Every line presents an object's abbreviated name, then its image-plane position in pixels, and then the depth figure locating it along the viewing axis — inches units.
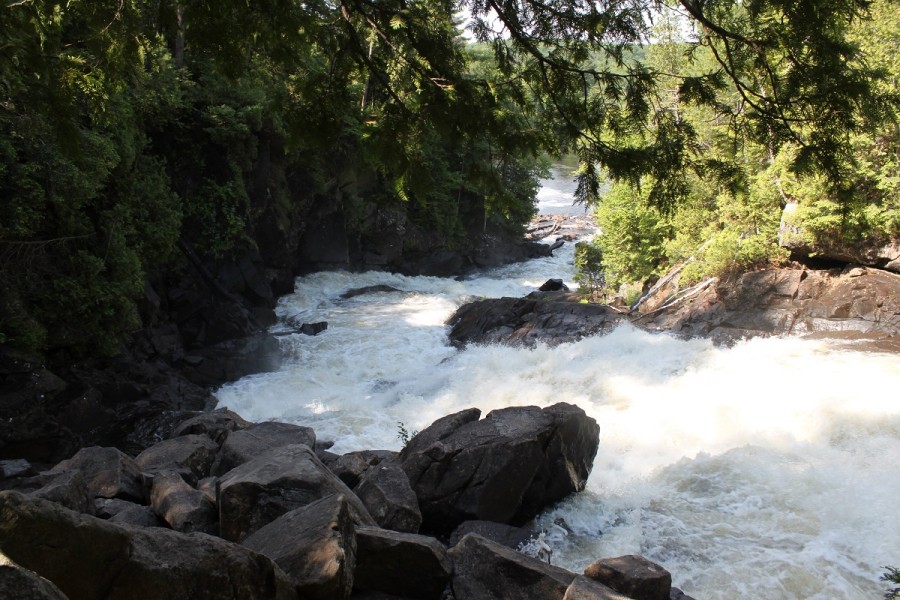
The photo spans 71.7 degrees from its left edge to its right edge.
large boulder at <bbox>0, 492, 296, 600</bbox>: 113.5
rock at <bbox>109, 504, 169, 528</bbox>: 217.2
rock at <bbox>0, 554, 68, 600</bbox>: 88.8
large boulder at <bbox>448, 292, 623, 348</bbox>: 617.0
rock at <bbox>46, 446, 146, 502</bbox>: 256.8
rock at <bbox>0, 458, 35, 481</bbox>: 318.7
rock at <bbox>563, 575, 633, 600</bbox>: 169.2
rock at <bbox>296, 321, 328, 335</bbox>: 698.8
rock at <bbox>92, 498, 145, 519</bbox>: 225.3
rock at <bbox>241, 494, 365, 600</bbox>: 144.9
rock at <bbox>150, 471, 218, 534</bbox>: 207.8
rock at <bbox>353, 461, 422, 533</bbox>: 238.7
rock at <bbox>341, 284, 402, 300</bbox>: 883.4
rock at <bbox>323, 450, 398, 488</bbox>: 282.5
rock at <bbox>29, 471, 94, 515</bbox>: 196.5
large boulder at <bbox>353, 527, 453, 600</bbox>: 171.5
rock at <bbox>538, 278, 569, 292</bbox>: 956.0
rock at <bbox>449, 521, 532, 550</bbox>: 261.0
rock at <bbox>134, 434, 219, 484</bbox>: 301.1
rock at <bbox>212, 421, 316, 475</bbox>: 295.9
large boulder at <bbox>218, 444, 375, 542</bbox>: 194.4
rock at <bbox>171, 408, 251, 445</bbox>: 380.2
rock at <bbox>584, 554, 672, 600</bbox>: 201.2
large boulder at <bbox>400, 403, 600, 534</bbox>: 274.1
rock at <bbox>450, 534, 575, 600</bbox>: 182.7
